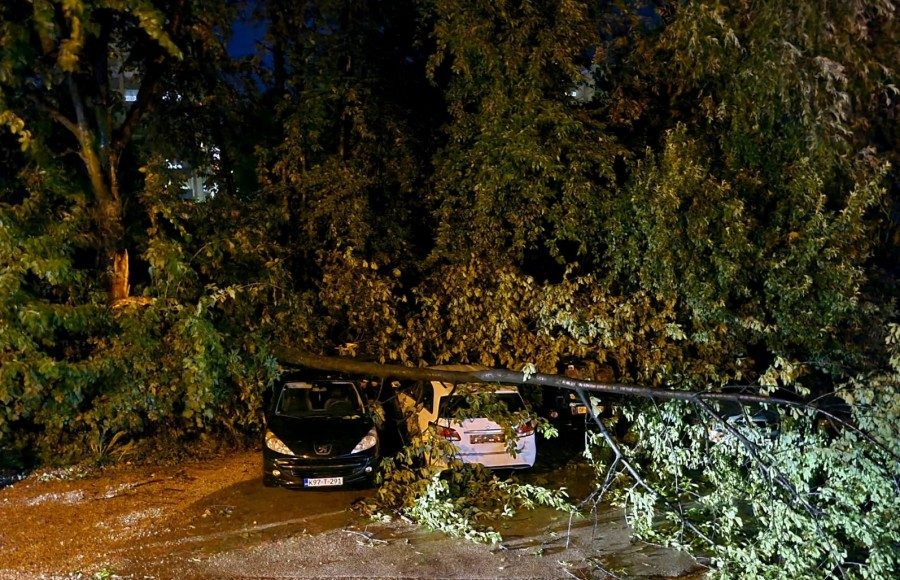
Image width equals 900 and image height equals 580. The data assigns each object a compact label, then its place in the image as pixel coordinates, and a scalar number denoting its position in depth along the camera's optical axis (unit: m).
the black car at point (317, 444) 9.16
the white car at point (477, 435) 9.64
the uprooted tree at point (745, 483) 6.68
